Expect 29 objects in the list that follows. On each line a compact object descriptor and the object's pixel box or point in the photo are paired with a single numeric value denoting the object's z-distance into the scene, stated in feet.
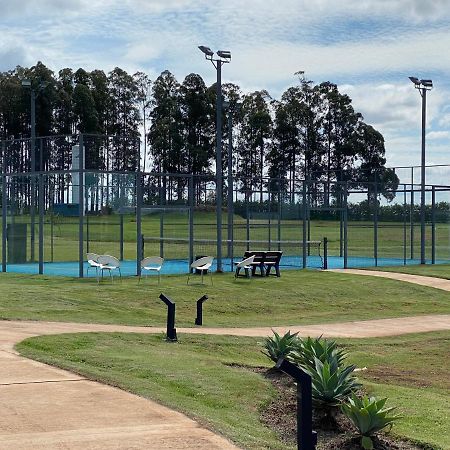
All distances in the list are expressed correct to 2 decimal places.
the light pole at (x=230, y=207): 114.73
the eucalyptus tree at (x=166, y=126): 228.02
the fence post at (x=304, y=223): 104.58
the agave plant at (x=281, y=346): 40.86
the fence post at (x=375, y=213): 118.73
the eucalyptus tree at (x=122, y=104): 238.07
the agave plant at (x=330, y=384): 31.94
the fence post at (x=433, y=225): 122.57
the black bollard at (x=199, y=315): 60.59
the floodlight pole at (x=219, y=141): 88.35
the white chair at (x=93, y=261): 79.71
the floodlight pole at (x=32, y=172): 91.21
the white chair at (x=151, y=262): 80.53
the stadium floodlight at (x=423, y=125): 117.70
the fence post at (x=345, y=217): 107.04
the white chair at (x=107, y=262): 78.18
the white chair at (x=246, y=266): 83.12
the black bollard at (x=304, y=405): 25.75
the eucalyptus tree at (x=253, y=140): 241.14
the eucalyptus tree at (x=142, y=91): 240.73
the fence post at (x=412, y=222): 124.57
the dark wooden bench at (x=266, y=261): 89.63
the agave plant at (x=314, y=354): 34.91
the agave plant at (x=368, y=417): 28.58
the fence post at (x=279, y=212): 114.42
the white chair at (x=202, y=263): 80.84
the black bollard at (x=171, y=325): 49.19
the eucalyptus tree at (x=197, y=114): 232.32
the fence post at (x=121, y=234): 94.90
